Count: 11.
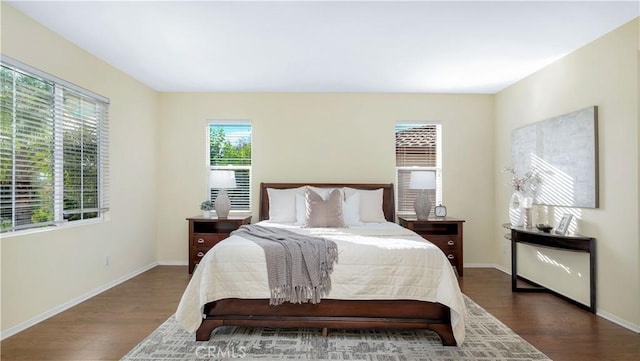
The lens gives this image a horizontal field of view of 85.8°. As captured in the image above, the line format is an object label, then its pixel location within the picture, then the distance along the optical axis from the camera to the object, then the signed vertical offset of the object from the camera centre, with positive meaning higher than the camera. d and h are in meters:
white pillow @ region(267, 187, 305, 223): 4.49 -0.30
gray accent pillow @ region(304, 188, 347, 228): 4.03 -0.35
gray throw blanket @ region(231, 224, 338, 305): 2.60 -0.67
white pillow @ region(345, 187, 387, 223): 4.56 -0.31
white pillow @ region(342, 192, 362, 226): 4.37 -0.35
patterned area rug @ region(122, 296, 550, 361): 2.38 -1.21
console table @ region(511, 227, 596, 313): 3.22 -0.64
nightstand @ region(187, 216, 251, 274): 4.58 -0.75
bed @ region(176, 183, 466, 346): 2.59 -0.86
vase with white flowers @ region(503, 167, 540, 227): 4.01 -0.17
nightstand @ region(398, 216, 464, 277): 4.57 -0.74
